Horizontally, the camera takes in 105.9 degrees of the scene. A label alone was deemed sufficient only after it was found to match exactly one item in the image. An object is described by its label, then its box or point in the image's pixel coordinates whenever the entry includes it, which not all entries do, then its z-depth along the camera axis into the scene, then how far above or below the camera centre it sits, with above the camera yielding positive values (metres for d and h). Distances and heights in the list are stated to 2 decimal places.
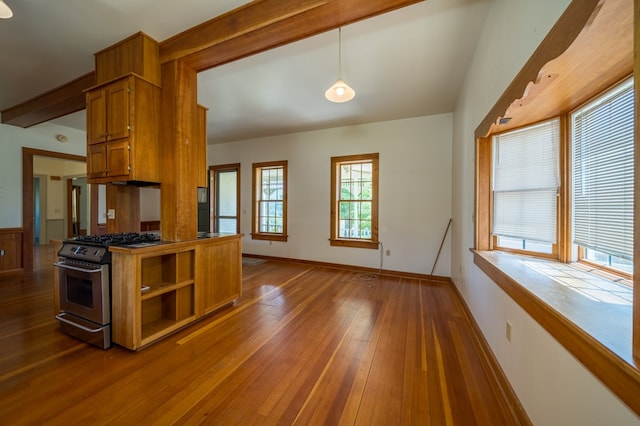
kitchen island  1.99 -0.71
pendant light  2.31 +1.18
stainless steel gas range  2.05 -0.67
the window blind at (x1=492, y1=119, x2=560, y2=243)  1.81 +0.25
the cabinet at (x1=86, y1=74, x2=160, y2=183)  2.30 +0.80
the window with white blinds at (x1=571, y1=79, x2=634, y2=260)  1.19 +0.22
